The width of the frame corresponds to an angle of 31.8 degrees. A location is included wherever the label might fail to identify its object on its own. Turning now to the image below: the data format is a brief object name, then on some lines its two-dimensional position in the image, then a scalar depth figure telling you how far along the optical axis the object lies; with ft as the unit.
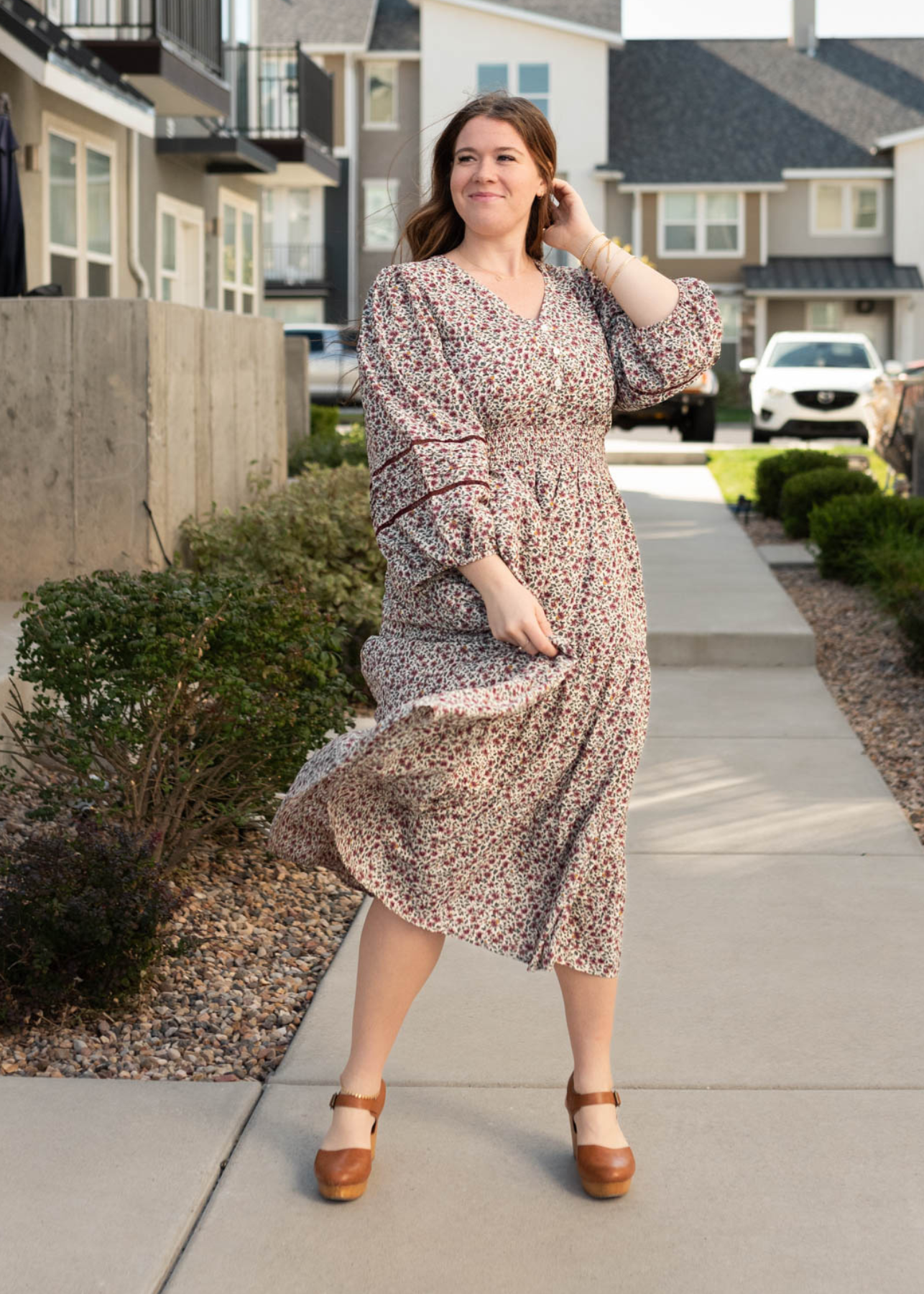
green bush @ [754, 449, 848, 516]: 42.78
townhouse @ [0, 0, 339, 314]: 38.86
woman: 9.08
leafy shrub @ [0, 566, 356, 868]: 13.14
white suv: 75.15
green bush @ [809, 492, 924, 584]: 32.17
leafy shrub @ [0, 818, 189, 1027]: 11.45
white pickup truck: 101.54
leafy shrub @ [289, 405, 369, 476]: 42.83
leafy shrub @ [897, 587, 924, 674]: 23.15
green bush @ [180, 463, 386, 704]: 22.61
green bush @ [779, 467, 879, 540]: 37.96
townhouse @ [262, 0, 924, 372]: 132.26
